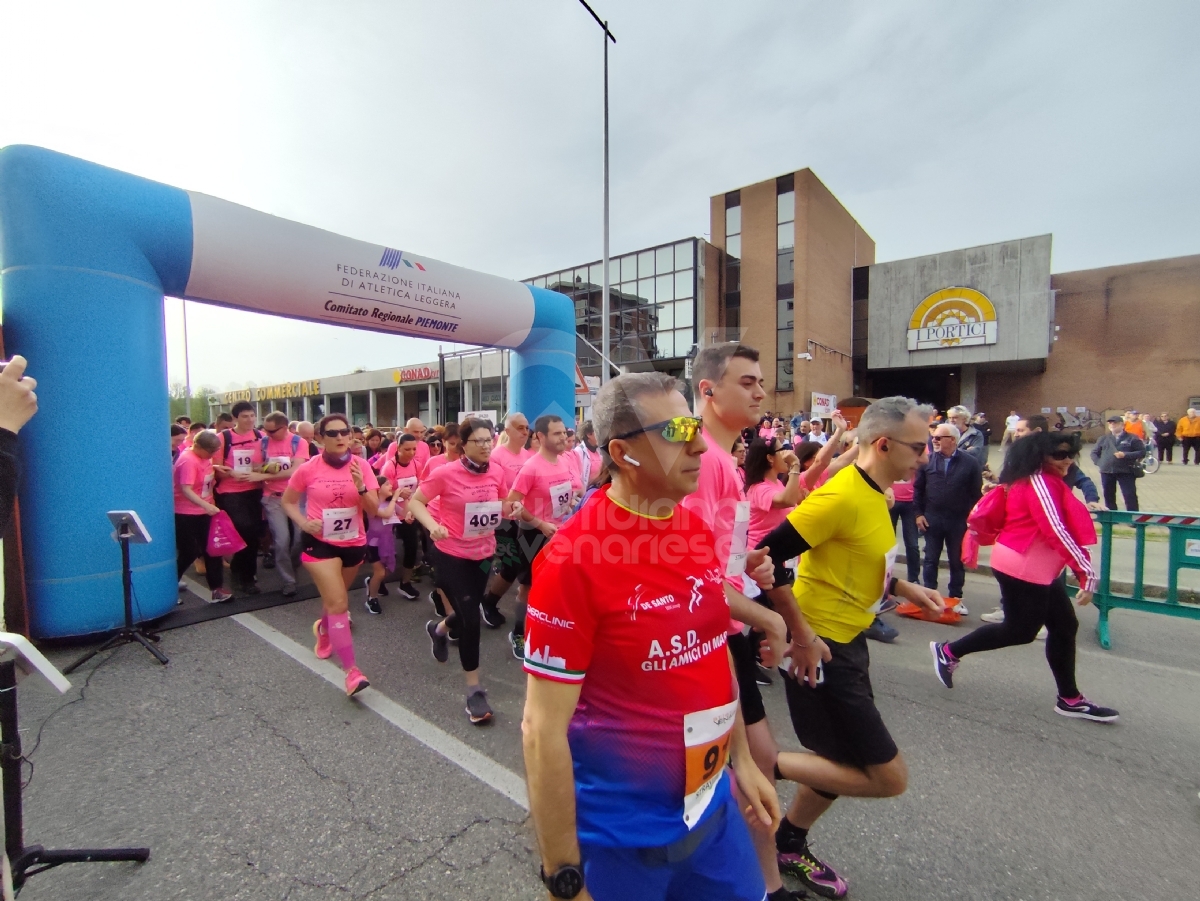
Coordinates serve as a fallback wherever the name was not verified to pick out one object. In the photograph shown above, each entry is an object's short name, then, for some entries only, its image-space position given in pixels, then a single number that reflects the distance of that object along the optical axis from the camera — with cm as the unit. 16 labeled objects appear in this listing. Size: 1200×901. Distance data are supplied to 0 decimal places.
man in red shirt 122
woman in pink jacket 346
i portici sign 2855
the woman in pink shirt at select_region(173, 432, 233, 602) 586
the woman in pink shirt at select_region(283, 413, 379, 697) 402
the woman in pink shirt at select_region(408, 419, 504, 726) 366
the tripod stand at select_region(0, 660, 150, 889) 197
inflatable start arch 457
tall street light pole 1195
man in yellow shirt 211
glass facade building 2709
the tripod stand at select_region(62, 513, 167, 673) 450
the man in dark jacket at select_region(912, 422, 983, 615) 555
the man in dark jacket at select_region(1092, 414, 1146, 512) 898
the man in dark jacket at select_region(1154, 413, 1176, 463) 1917
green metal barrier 462
